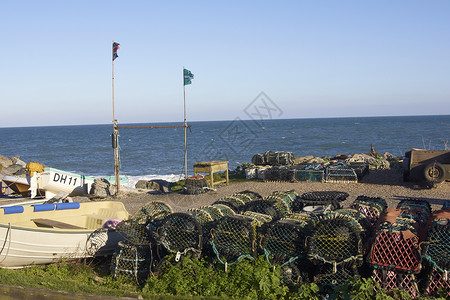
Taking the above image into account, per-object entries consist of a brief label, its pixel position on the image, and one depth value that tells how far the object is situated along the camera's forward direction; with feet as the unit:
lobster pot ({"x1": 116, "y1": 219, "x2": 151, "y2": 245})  26.13
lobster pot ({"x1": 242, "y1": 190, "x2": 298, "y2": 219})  29.63
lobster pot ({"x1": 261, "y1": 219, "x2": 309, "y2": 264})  23.27
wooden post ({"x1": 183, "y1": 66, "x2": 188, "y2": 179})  61.18
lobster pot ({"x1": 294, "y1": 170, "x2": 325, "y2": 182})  57.72
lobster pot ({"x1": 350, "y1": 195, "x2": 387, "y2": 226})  28.91
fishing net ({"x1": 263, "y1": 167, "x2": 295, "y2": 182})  59.31
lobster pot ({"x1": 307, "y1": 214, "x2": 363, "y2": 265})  22.16
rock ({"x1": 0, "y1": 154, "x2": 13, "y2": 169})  112.21
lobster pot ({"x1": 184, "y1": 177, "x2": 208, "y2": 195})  54.34
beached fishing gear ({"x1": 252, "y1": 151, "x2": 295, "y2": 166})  68.49
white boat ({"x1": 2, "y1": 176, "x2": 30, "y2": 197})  58.49
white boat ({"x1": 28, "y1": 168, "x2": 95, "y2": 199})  58.34
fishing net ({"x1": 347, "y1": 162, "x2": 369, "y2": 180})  57.98
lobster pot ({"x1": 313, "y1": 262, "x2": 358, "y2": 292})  22.13
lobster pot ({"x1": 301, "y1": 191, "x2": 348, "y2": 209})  31.78
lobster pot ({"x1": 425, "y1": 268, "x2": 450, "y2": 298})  21.14
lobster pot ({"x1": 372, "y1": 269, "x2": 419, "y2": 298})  21.27
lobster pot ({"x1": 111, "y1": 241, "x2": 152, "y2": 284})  25.43
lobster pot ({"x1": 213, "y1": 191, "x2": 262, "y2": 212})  31.71
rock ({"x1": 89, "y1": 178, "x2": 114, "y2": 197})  57.72
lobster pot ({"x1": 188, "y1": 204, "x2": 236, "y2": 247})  25.89
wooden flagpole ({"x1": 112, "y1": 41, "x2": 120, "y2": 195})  55.62
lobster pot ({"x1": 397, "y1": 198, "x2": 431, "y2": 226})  26.40
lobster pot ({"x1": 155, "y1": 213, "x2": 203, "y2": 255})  24.44
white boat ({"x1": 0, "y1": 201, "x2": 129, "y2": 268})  27.37
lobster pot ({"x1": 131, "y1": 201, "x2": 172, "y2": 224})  27.82
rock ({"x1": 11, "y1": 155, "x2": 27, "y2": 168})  112.98
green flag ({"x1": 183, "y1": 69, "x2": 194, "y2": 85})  60.99
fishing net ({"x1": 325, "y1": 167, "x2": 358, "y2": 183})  56.34
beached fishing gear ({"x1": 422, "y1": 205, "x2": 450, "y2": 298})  21.01
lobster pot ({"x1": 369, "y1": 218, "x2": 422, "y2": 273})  21.13
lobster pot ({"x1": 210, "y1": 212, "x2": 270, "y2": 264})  23.82
